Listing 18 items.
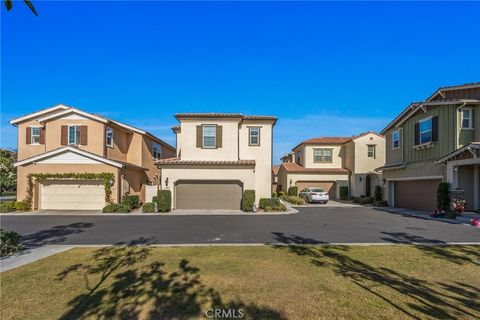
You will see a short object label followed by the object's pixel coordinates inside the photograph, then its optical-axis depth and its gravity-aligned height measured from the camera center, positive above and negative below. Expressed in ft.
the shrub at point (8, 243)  25.26 -7.41
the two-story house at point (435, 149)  52.24 +4.45
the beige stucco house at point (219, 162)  61.87 +1.67
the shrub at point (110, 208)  59.21 -8.96
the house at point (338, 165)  92.73 +1.58
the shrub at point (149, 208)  58.85 -8.80
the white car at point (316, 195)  80.48 -8.11
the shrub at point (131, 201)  62.28 -7.93
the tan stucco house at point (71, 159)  62.18 +2.02
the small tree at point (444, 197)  50.16 -5.21
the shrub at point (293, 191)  93.64 -7.75
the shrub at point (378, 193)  75.87 -6.82
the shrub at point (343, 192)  94.19 -8.23
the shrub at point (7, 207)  60.13 -9.02
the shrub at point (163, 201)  59.00 -7.27
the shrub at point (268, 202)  62.03 -7.77
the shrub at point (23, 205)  60.59 -8.66
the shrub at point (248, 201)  59.57 -7.24
